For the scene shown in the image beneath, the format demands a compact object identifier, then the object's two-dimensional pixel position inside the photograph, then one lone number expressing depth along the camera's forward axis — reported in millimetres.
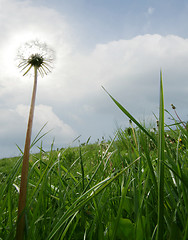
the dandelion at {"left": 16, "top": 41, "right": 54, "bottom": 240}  183
